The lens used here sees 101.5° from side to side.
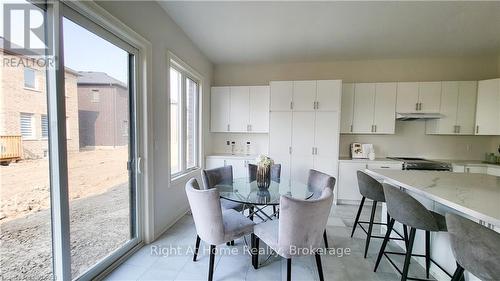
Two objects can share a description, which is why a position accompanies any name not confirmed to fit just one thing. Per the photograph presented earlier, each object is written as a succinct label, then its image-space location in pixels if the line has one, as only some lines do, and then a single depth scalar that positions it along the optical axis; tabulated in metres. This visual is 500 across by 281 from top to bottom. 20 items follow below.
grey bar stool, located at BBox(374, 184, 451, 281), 1.50
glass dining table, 1.91
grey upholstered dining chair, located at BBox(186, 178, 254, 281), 1.63
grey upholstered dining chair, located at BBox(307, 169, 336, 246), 2.28
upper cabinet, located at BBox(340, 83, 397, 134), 3.81
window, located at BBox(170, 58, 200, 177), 3.01
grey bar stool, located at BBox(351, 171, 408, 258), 2.14
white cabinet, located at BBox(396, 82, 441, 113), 3.72
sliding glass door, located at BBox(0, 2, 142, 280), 1.22
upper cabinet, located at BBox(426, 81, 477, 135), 3.64
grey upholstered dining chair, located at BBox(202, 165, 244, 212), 2.34
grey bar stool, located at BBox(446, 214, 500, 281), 0.95
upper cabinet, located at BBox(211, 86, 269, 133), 4.19
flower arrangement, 2.24
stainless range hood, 3.58
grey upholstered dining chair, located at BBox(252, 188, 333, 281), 1.47
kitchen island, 1.28
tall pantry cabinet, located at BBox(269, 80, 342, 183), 3.73
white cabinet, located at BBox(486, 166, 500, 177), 3.28
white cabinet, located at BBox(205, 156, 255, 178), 4.07
